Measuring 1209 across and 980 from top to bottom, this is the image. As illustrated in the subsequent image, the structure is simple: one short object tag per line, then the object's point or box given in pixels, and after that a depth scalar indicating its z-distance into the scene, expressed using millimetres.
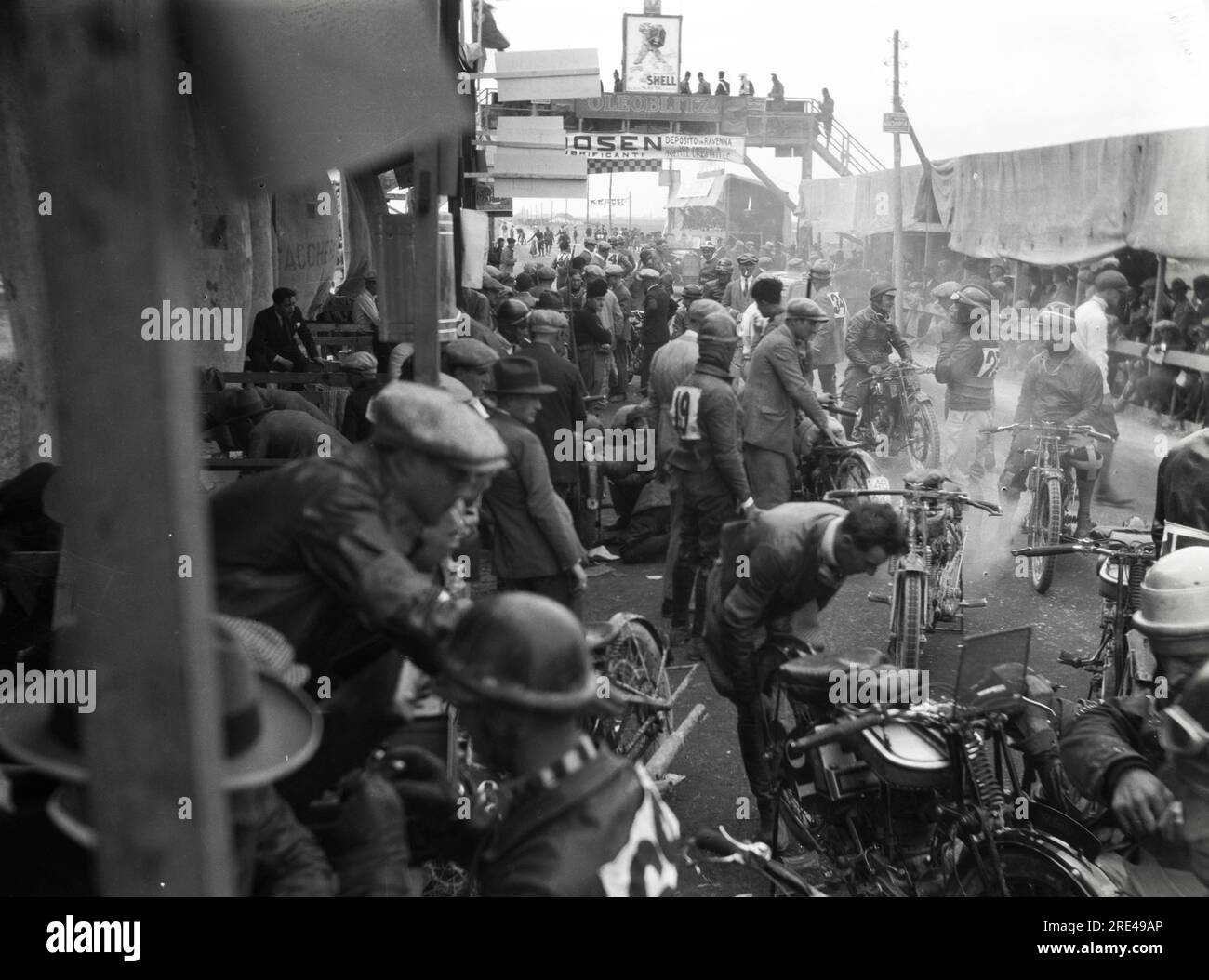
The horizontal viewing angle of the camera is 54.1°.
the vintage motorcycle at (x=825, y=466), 8961
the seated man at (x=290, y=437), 6762
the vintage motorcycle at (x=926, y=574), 6574
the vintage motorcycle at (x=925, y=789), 3680
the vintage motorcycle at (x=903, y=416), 12328
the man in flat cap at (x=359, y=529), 2732
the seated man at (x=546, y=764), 2137
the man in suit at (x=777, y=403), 8141
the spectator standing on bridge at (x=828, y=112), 30703
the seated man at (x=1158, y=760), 3234
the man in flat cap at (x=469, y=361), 6707
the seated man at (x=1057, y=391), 9578
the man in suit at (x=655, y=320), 17156
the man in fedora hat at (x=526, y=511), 5688
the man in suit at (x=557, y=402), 8289
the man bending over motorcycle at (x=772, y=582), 4484
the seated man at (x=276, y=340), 10281
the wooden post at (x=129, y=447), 1665
